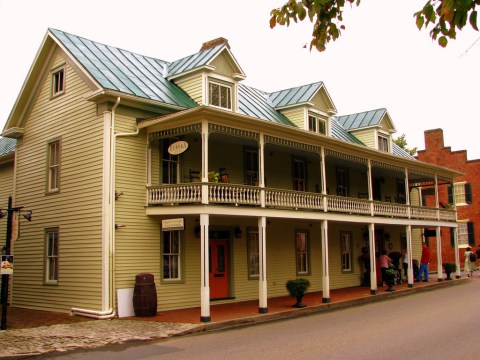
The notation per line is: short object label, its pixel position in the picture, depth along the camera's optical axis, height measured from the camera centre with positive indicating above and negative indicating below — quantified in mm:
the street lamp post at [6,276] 12710 -598
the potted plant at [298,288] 16953 -1303
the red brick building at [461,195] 38344 +3628
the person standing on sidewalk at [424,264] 26016 -950
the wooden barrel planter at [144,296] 15289 -1357
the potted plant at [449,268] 26844 -1180
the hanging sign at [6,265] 12953 -333
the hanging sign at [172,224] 15453 +717
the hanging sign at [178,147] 15430 +2948
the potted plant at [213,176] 16094 +2166
